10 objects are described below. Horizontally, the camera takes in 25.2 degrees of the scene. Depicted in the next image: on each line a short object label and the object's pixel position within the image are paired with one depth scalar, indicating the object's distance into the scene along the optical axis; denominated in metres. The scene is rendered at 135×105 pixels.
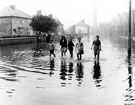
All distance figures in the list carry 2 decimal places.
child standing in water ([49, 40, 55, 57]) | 23.72
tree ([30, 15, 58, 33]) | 66.25
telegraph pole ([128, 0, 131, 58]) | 23.44
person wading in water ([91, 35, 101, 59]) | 21.88
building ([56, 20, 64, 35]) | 118.06
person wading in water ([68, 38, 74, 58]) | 23.79
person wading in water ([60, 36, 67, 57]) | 23.96
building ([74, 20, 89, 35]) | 170.38
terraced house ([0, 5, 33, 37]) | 72.12
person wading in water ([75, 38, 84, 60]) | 21.53
